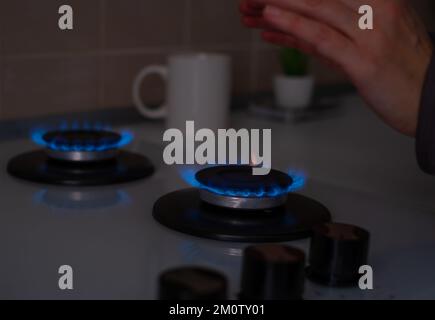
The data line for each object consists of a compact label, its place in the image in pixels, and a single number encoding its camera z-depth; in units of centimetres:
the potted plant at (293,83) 156
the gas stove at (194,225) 94
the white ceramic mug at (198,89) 137
